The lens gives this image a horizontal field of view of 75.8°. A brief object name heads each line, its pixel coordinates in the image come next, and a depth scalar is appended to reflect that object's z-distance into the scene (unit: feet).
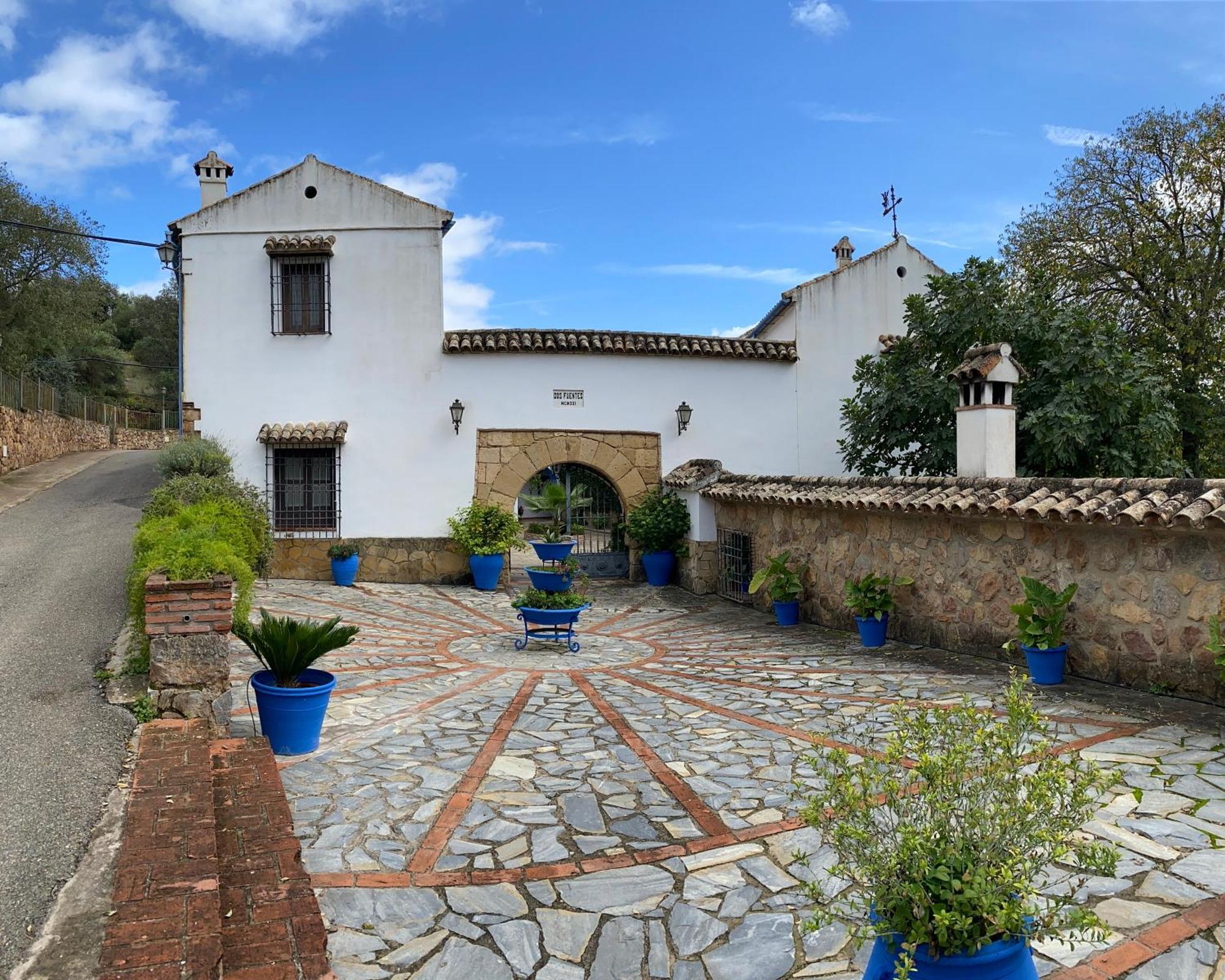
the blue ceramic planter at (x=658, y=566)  45.16
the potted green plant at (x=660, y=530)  44.62
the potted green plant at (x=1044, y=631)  21.93
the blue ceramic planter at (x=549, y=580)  30.12
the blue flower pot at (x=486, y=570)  43.09
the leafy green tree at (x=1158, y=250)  45.37
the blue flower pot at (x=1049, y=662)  21.93
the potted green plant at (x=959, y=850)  6.48
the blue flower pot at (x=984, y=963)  6.52
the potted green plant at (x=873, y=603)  28.30
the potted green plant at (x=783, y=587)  33.35
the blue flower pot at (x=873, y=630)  28.30
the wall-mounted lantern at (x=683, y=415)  45.73
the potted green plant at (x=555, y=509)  40.45
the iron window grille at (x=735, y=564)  39.55
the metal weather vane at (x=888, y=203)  50.75
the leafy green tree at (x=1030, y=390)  34.99
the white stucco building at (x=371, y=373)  42.88
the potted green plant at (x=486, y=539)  43.09
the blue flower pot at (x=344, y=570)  41.98
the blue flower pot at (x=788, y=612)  33.47
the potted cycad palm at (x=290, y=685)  16.40
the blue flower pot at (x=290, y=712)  16.35
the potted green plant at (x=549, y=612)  27.96
